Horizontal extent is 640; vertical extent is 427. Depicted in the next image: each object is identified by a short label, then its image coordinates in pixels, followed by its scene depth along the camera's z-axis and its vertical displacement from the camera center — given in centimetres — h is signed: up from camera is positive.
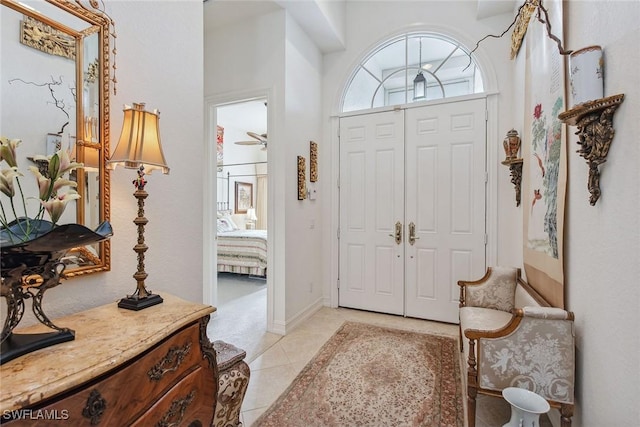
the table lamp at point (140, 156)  124 +21
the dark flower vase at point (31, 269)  84 -17
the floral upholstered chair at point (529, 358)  153 -76
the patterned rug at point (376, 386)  188 -125
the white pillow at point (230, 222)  667 -28
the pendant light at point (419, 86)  357 +142
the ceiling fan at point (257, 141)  577 +140
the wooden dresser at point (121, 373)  71 -44
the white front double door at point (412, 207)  332 +3
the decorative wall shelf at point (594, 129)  118 +33
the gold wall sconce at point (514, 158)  269 +46
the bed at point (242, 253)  523 -75
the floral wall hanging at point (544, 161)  173 +32
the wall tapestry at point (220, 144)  701 +150
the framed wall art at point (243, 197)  779 +32
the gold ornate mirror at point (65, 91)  109 +45
